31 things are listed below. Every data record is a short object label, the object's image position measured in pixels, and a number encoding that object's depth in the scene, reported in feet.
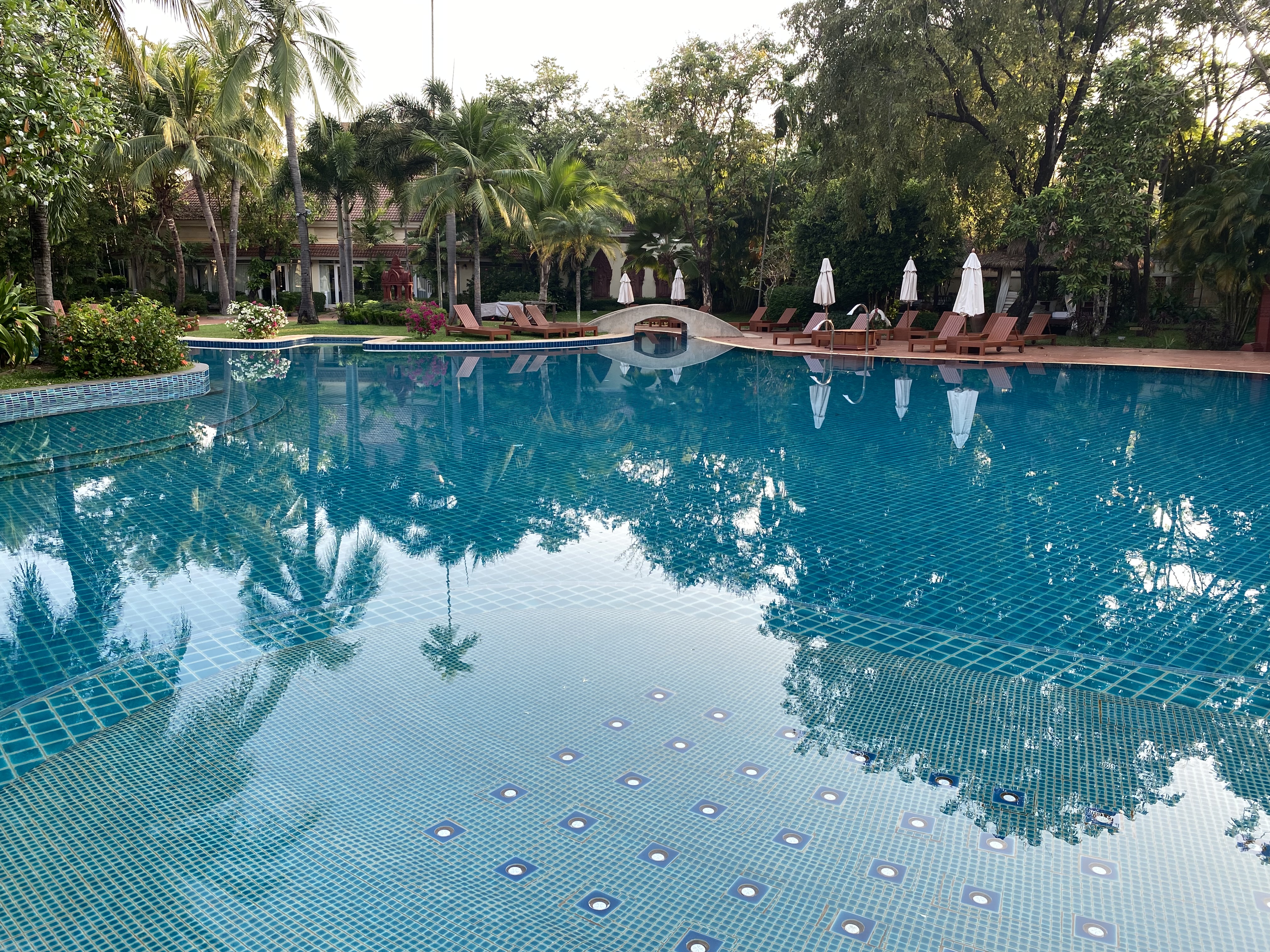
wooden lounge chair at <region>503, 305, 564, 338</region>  83.35
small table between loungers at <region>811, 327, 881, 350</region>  72.43
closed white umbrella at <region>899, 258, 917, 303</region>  78.02
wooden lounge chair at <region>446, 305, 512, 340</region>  78.59
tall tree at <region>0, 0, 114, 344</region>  32.99
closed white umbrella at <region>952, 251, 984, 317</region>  67.87
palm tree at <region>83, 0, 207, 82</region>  42.83
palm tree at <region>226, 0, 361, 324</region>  73.31
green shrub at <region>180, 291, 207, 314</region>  104.01
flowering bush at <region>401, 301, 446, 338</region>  77.05
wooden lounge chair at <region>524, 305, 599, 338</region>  85.05
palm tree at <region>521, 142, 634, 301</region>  88.02
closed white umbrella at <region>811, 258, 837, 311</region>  79.15
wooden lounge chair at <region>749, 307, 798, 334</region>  91.25
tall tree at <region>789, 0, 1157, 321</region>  63.93
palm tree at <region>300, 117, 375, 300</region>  92.48
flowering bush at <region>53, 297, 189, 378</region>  41.60
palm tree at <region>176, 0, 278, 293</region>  72.54
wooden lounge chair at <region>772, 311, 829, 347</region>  78.54
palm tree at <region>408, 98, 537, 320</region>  78.43
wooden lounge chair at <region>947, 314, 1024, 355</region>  66.59
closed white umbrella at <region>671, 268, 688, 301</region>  99.60
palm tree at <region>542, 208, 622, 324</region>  85.51
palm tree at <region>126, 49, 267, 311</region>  83.87
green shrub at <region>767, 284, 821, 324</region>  94.17
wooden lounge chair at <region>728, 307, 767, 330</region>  94.43
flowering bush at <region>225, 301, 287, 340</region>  72.69
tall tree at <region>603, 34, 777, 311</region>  92.07
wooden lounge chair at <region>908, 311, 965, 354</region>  71.92
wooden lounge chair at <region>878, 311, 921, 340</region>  78.74
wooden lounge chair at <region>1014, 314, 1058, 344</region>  72.69
